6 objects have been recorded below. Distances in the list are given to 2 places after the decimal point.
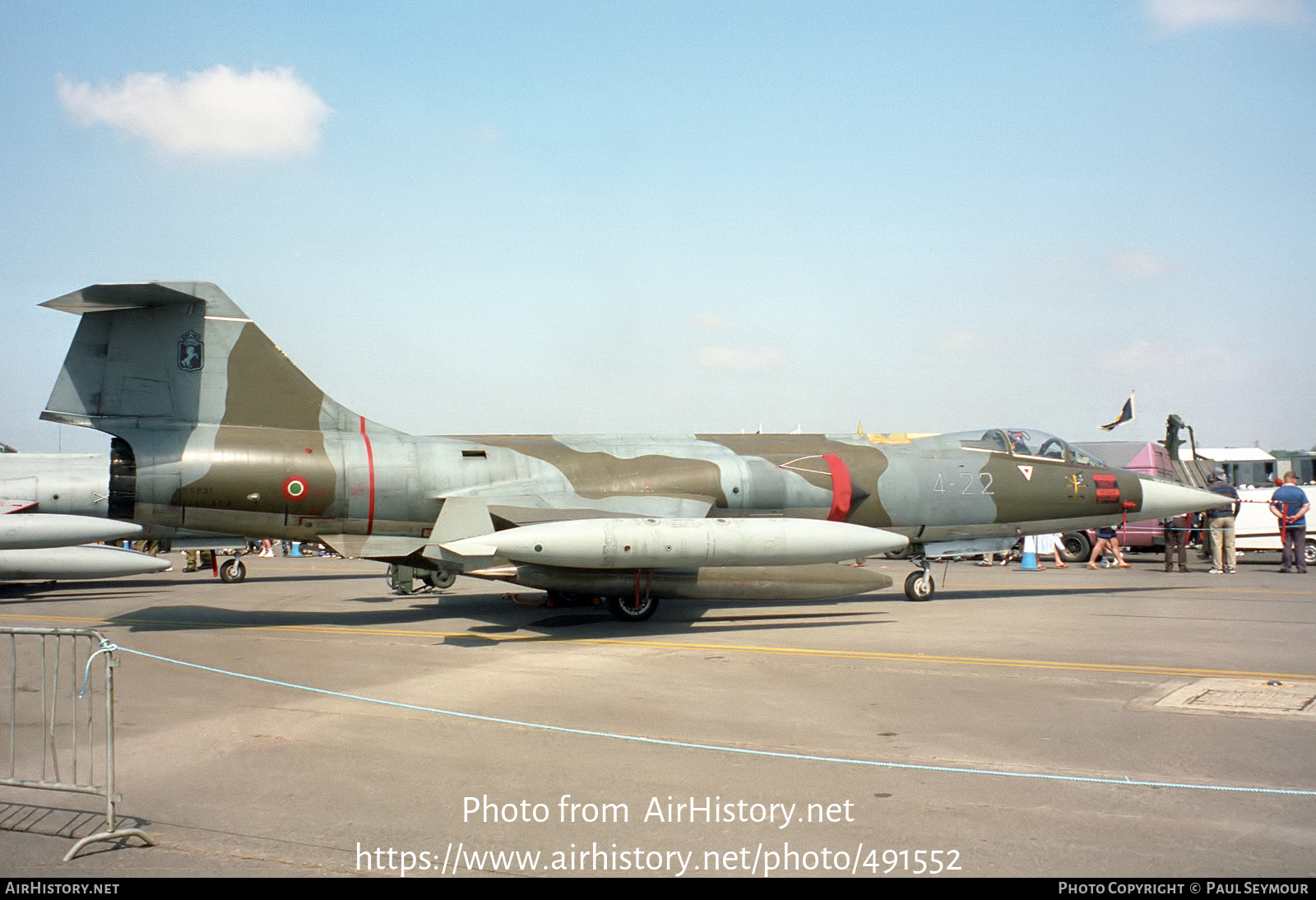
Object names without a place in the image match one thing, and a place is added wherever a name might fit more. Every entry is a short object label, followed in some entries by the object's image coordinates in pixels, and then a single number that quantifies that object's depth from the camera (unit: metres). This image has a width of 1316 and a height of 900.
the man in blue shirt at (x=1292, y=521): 21.22
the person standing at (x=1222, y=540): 21.12
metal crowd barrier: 5.05
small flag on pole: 22.10
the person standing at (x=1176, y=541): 21.62
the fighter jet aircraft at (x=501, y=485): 11.66
